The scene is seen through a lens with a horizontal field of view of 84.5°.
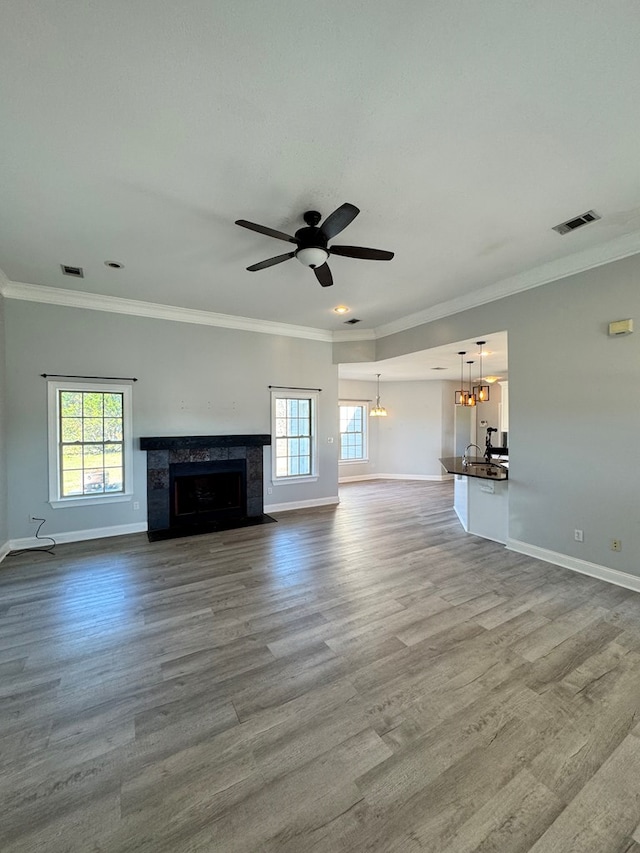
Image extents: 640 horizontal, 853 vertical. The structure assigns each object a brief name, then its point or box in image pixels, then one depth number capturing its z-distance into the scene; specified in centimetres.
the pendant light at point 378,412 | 917
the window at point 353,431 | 959
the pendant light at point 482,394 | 577
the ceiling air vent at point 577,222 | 291
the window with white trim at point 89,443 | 458
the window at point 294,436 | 624
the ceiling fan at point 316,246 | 248
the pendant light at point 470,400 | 636
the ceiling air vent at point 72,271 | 388
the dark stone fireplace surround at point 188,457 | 508
